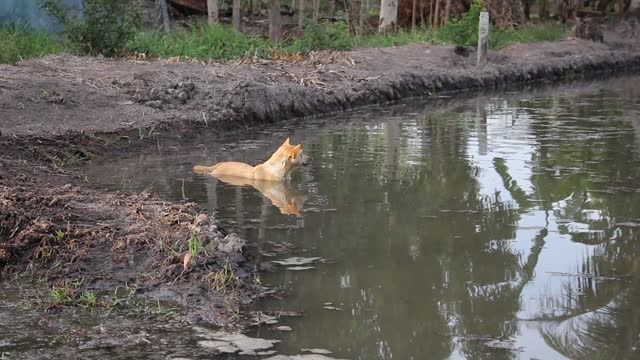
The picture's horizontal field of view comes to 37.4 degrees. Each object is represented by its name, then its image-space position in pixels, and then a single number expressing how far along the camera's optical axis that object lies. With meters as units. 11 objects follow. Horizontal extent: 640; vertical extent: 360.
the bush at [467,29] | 23.45
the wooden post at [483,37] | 22.05
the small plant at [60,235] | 6.90
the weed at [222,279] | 6.22
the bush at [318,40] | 19.80
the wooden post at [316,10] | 22.44
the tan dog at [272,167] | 10.32
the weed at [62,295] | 5.97
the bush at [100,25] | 15.83
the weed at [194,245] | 6.42
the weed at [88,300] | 5.97
